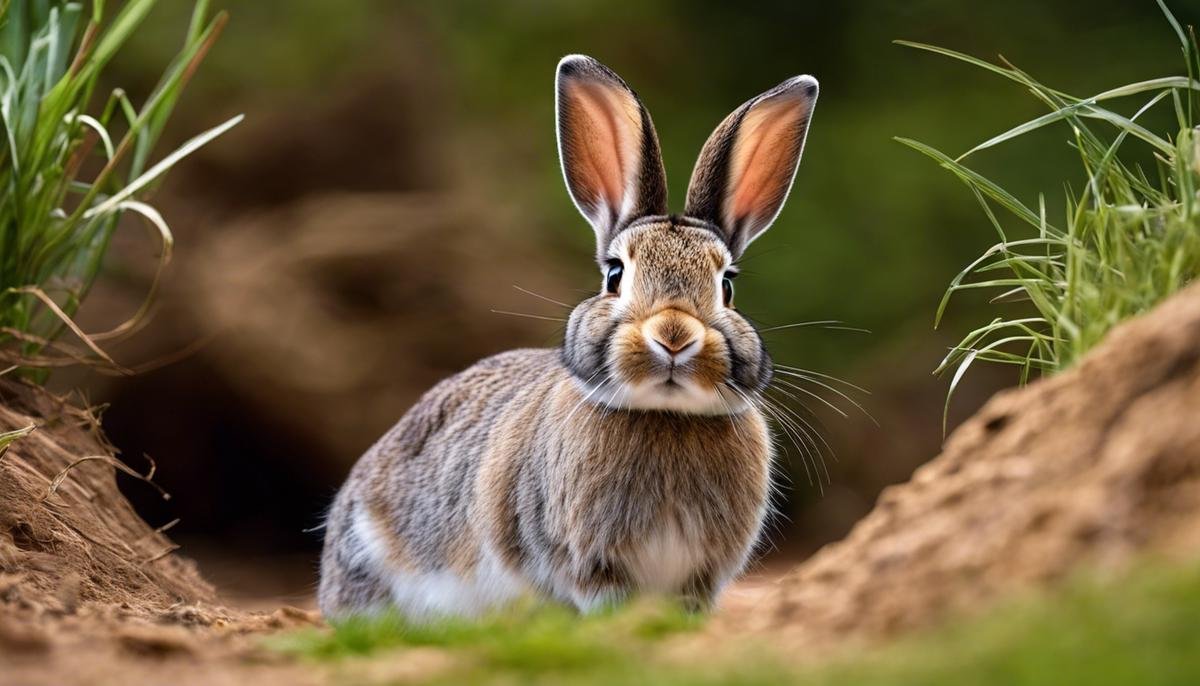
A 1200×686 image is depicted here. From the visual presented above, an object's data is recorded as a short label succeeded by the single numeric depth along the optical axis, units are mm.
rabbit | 8875
